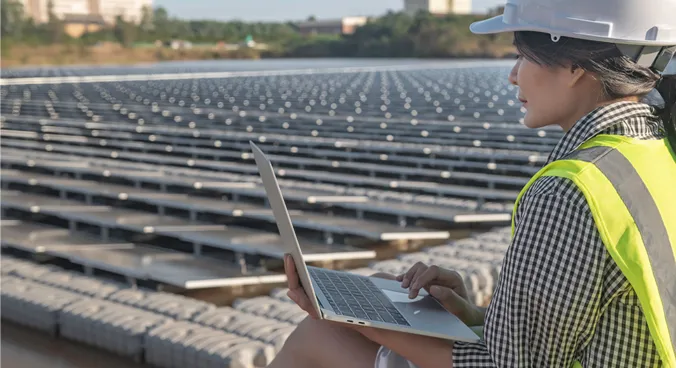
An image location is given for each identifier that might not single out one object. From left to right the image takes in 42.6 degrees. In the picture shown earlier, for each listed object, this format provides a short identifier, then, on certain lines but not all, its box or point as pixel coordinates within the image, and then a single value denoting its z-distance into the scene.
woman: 1.42
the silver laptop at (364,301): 1.72
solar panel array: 4.15
